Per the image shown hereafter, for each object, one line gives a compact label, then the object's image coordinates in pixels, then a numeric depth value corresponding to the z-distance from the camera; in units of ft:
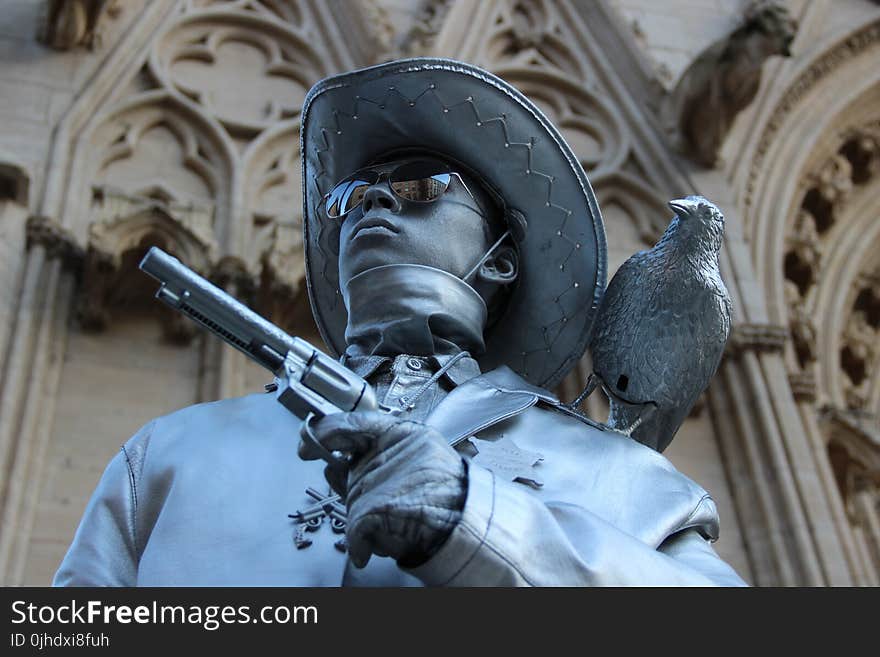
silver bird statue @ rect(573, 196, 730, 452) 9.55
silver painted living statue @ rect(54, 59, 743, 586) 6.61
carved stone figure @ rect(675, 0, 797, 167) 24.21
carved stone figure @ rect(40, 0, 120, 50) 22.93
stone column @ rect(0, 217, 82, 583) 17.89
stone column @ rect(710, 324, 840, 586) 20.65
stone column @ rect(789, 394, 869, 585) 21.70
